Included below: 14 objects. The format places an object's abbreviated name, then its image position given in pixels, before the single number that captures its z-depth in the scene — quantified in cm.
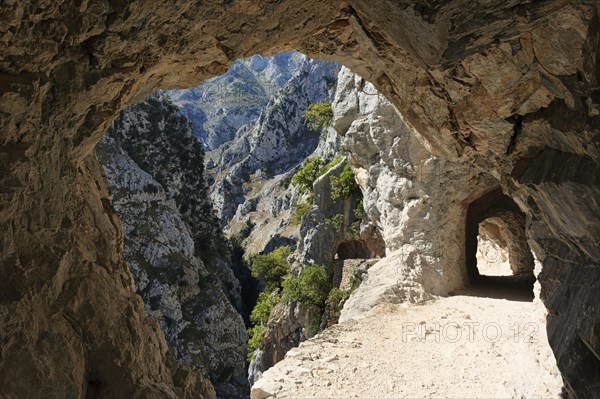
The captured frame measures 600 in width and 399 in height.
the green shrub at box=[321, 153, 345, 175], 2751
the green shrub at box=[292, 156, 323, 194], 3095
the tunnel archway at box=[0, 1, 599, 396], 357
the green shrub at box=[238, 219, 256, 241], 7781
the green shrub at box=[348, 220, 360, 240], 2398
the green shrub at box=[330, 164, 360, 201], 2433
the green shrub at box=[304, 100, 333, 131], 2731
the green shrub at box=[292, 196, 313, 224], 3275
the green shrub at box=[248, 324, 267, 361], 2795
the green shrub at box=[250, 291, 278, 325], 3056
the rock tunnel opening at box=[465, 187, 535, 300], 1528
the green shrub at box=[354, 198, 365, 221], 2381
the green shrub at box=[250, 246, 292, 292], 3653
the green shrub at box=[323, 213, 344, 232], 2511
